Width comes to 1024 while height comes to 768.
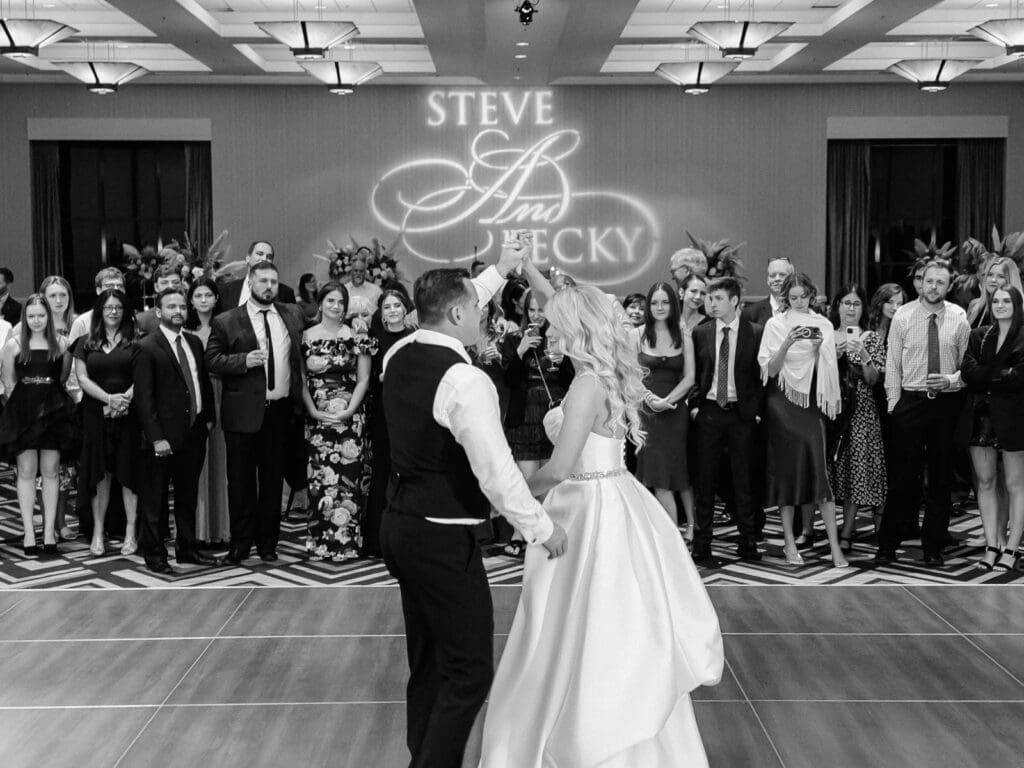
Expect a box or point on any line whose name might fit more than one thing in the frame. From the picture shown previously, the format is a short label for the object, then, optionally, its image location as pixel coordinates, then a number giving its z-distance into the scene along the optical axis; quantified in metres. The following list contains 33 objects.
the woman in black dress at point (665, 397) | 6.35
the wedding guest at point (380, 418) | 6.16
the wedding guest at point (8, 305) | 9.16
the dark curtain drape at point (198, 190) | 14.09
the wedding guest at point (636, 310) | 7.52
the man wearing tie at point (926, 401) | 6.04
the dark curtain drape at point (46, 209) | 13.98
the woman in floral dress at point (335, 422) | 6.23
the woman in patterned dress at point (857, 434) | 6.40
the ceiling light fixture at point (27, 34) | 8.98
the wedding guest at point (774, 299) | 6.87
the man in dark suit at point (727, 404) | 6.15
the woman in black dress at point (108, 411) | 6.32
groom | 2.92
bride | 3.06
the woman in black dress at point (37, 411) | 6.45
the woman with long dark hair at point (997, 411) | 5.87
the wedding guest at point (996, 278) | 6.03
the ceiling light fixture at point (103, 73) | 10.79
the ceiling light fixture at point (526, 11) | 9.11
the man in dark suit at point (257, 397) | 6.12
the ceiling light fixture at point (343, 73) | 10.92
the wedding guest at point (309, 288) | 10.51
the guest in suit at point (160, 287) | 6.34
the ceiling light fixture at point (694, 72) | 10.94
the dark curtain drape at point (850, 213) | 14.33
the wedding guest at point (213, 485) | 6.76
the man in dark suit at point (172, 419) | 6.04
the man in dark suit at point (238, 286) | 7.68
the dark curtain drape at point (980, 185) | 14.34
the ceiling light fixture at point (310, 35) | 9.29
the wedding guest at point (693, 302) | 6.80
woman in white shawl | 6.08
